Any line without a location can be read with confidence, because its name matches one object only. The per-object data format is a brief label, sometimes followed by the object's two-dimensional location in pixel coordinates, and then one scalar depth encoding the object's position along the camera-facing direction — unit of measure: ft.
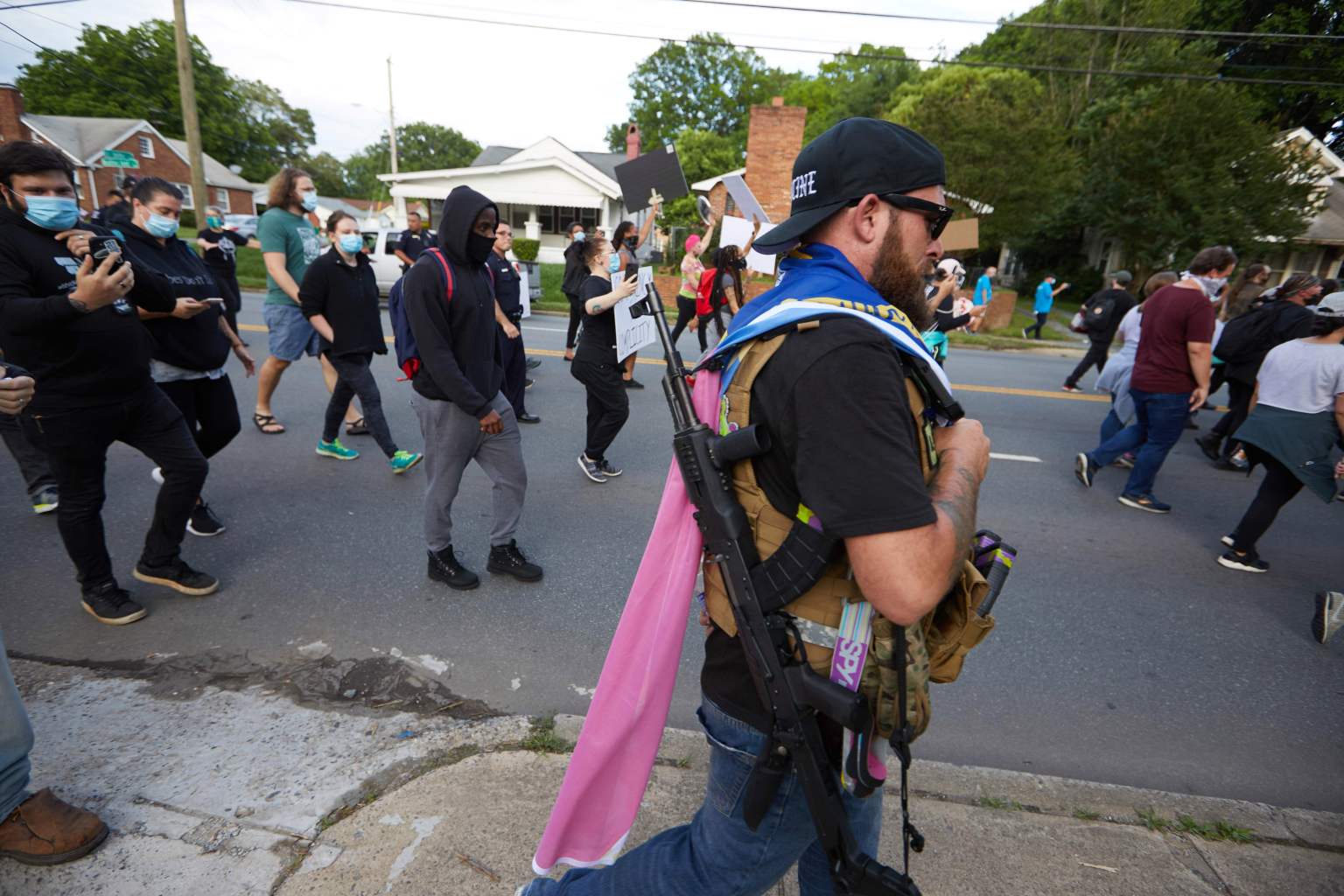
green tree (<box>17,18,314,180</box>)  133.49
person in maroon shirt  15.97
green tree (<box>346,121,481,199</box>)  262.47
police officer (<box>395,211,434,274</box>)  31.73
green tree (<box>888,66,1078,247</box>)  67.36
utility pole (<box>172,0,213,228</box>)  51.19
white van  45.09
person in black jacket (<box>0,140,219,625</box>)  8.77
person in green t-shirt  17.87
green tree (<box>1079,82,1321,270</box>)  57.93
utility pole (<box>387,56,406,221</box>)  106.22
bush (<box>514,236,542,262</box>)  74.84
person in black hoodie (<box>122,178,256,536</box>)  12.30
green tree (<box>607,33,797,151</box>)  196.54
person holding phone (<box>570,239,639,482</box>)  16.93
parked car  114.75
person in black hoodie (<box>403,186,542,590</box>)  10.76
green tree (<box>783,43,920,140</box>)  146.41
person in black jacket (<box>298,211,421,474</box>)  16.37
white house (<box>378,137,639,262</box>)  94.63
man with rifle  3.64
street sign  39.24
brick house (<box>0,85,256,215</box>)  124.98
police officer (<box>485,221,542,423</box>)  19.17
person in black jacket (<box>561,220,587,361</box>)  24.61
